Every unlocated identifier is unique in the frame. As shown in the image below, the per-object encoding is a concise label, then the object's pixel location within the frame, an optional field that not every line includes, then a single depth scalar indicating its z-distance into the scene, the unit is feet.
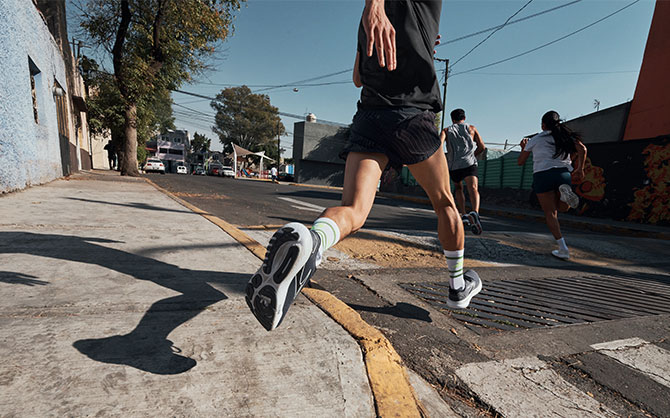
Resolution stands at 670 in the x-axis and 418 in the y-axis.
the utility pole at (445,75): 64.23
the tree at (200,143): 230.07
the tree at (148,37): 41.73
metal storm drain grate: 5.91
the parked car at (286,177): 117.08
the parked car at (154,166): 102.99
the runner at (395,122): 4.25
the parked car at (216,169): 128.16
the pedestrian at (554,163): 11.68
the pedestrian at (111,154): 102.73
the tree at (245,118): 160.15
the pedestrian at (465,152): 13.00
